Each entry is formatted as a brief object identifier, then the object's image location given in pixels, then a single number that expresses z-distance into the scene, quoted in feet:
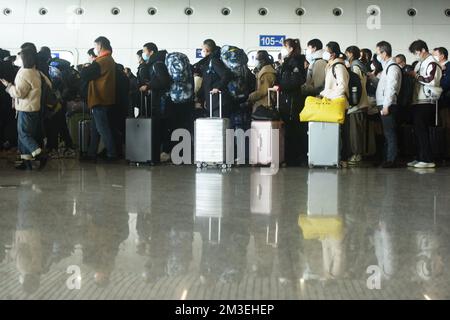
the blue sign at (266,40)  54.90
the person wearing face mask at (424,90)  30.71
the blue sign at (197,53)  55.36
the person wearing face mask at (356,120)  32.96
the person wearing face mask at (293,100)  32.04
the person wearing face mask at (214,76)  31.50
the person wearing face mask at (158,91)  32.60
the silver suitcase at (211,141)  30.76
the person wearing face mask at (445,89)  33.74
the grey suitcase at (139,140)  31.96
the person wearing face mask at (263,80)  32.76
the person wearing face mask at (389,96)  30.55
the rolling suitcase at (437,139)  33.99
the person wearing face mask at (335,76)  30.45
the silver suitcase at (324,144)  30.45
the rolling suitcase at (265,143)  31.27
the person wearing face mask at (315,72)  32.99
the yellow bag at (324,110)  30.04
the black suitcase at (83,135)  36.35
